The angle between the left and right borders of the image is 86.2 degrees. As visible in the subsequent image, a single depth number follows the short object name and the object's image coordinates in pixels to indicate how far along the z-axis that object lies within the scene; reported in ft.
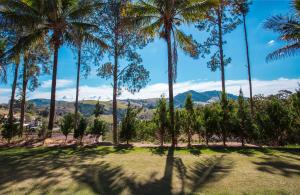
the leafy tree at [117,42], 38.75
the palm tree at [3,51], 35.60
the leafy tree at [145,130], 31.55
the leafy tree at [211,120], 28.44
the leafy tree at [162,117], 29.70
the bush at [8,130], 32.09
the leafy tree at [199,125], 29.02
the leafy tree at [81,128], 32.31
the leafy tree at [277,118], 27.08
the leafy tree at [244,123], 28.43
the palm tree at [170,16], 29.08
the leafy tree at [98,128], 33.62
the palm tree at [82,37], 34.08
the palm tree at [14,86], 43.40
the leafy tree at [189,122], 29.54
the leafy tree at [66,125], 32.52
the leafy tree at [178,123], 29.36
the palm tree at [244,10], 45.47
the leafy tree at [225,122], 28.55
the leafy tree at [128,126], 31.05
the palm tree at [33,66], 46.11
